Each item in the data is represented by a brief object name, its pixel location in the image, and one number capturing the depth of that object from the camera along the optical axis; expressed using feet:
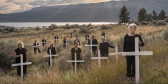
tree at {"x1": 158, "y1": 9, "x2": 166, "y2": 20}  204.03
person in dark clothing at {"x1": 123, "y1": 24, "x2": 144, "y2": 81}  11.87
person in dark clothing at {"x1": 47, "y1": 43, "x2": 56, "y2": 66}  27.11
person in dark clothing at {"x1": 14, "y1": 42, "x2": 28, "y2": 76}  19.67
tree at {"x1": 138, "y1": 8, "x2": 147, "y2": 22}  183.73
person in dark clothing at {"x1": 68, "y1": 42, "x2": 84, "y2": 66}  20.80
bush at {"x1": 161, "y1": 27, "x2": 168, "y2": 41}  29.62
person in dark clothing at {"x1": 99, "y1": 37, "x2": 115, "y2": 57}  22.11
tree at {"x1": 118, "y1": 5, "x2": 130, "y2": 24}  178.81
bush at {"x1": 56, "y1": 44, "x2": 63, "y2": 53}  44.88
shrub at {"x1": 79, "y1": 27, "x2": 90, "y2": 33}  101.51
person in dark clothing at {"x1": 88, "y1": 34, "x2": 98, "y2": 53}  30.43
